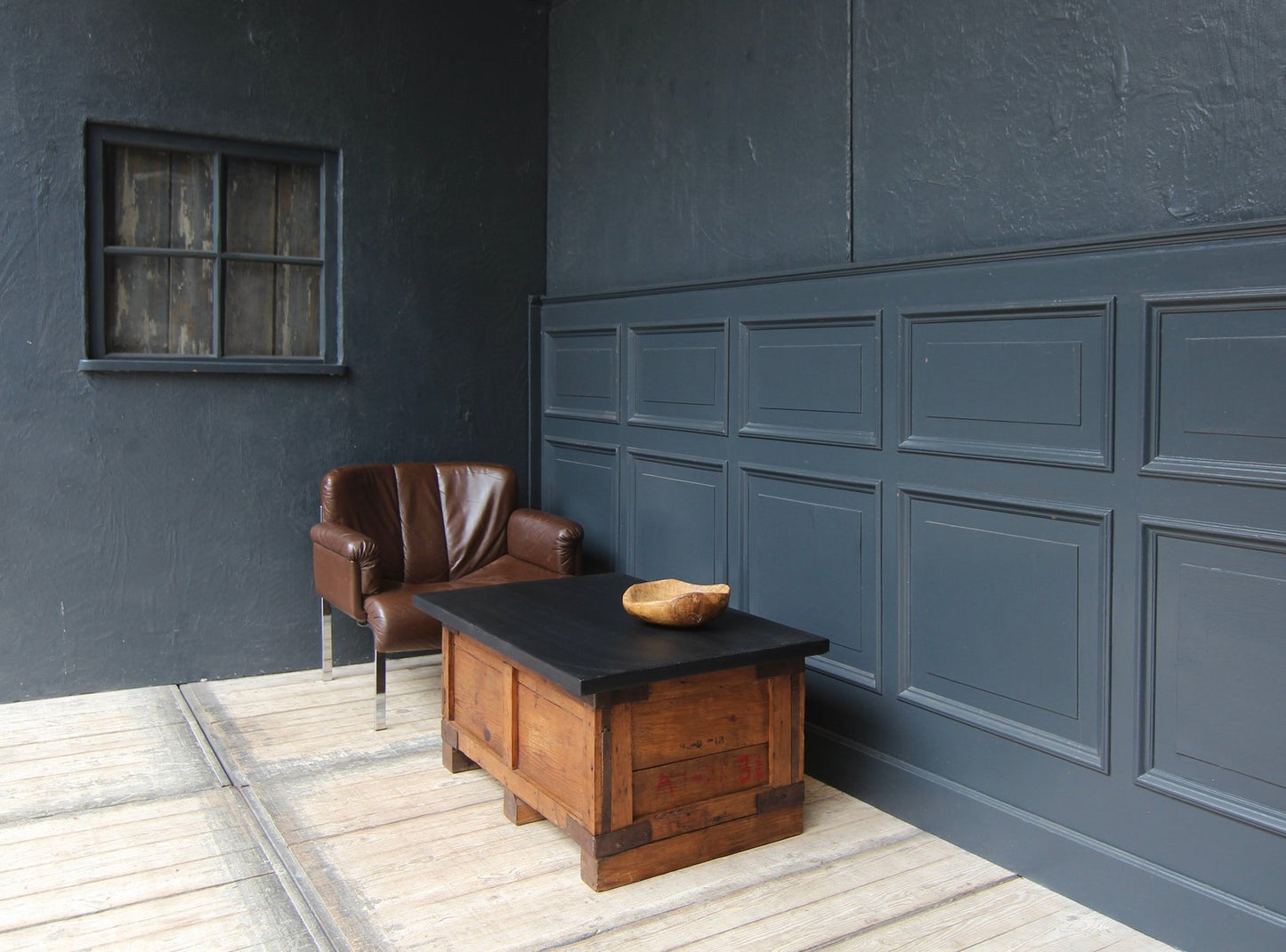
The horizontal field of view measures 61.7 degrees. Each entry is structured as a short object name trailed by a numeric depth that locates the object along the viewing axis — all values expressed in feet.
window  13.42
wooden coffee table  8.32
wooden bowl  9.27
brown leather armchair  12.47
